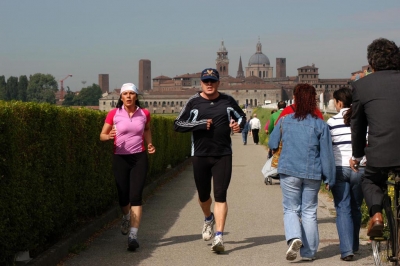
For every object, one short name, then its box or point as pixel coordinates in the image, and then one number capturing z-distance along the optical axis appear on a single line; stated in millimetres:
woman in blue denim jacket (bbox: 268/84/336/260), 6441
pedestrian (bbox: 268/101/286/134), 12845
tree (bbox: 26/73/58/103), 171875
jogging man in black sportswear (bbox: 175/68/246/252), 6941
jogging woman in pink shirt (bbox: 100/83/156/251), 7160
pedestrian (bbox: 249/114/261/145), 32781
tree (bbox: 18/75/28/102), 154375
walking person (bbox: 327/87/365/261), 6516
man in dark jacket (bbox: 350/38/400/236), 4723
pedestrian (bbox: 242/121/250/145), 35375
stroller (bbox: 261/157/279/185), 9672
